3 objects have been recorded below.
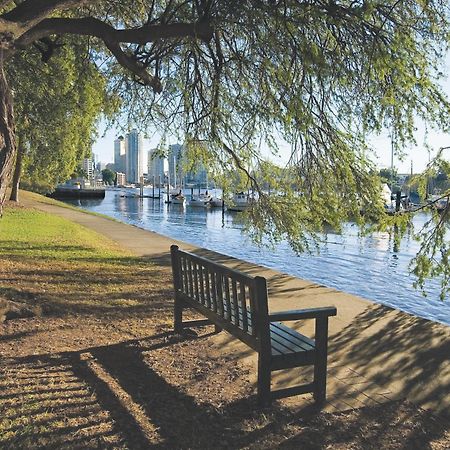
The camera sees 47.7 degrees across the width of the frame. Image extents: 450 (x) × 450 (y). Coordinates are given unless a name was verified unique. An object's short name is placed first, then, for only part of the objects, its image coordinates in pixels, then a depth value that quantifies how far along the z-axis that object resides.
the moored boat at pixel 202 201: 72.18
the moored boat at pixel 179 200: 79.97
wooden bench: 4.01
